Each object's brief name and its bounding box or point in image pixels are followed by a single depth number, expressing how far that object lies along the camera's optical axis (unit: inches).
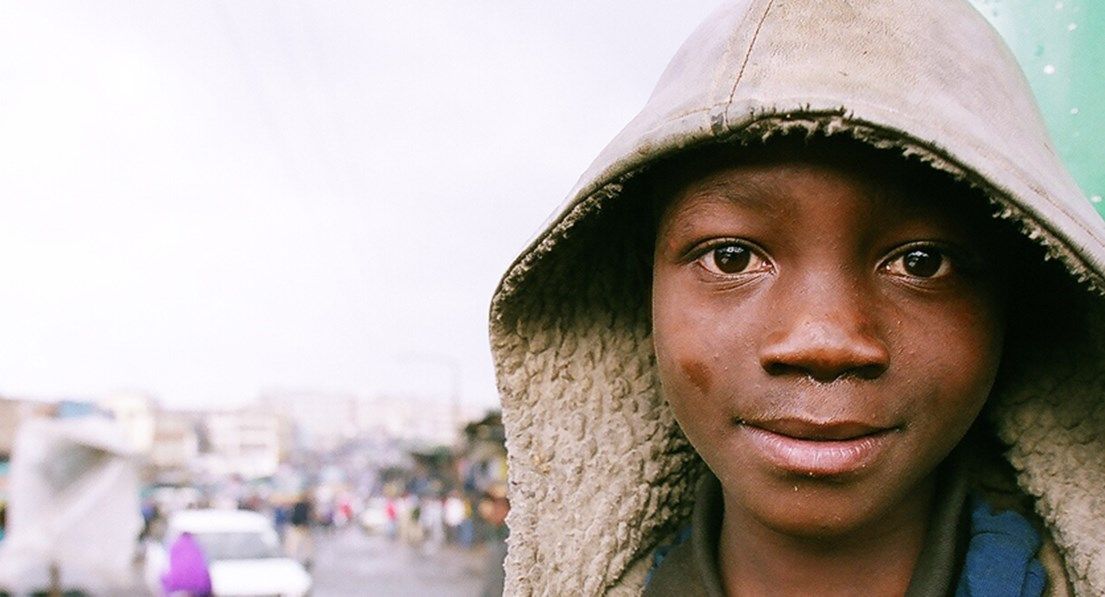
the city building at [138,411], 2381.6
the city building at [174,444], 2282.5
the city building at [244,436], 3425.2
